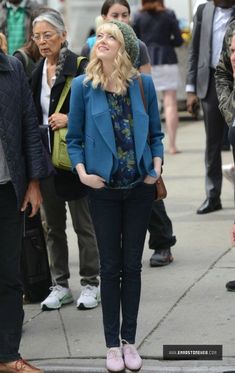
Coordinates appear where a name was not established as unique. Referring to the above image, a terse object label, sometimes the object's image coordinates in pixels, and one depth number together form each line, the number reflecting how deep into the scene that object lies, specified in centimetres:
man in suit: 1676
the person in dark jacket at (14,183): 1011
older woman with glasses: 1194
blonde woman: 1016
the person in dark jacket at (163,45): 2368
